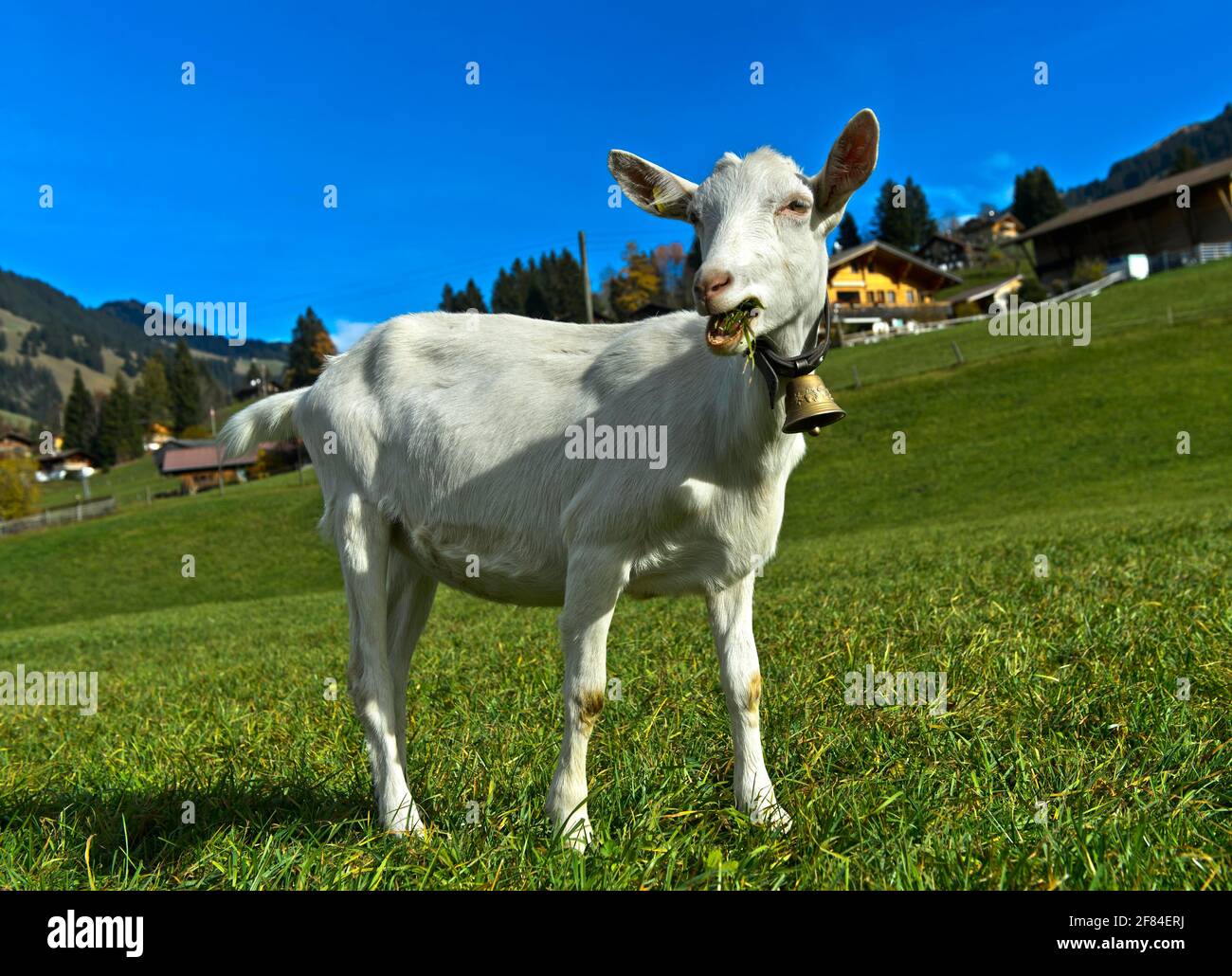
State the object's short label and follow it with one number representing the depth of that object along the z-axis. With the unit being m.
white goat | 3.43
